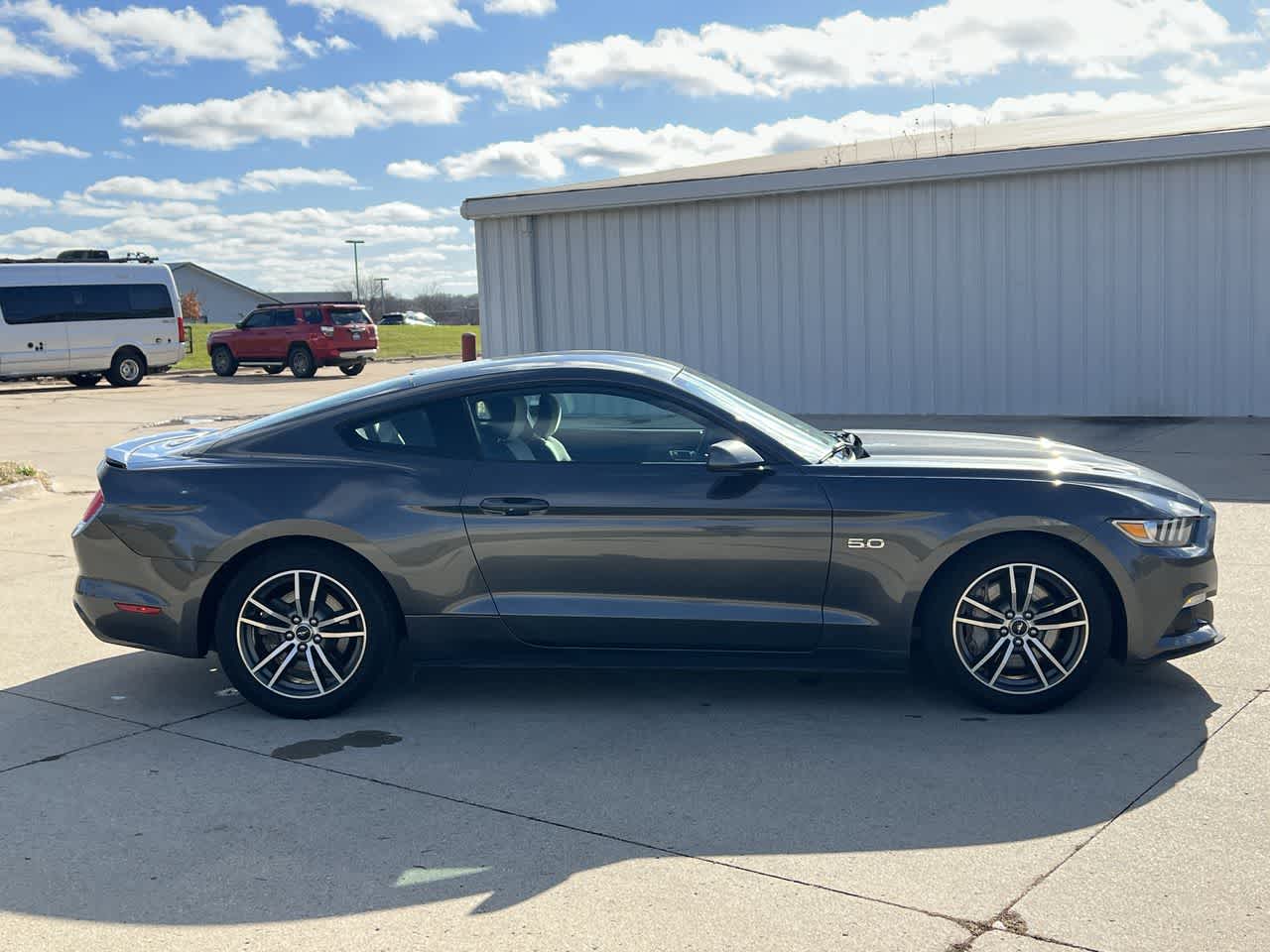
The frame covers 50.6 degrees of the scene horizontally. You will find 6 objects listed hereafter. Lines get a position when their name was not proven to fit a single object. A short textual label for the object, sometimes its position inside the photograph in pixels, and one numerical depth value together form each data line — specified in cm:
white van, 2656
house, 9869
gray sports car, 505
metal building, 1490
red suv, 3138
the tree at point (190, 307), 7738
